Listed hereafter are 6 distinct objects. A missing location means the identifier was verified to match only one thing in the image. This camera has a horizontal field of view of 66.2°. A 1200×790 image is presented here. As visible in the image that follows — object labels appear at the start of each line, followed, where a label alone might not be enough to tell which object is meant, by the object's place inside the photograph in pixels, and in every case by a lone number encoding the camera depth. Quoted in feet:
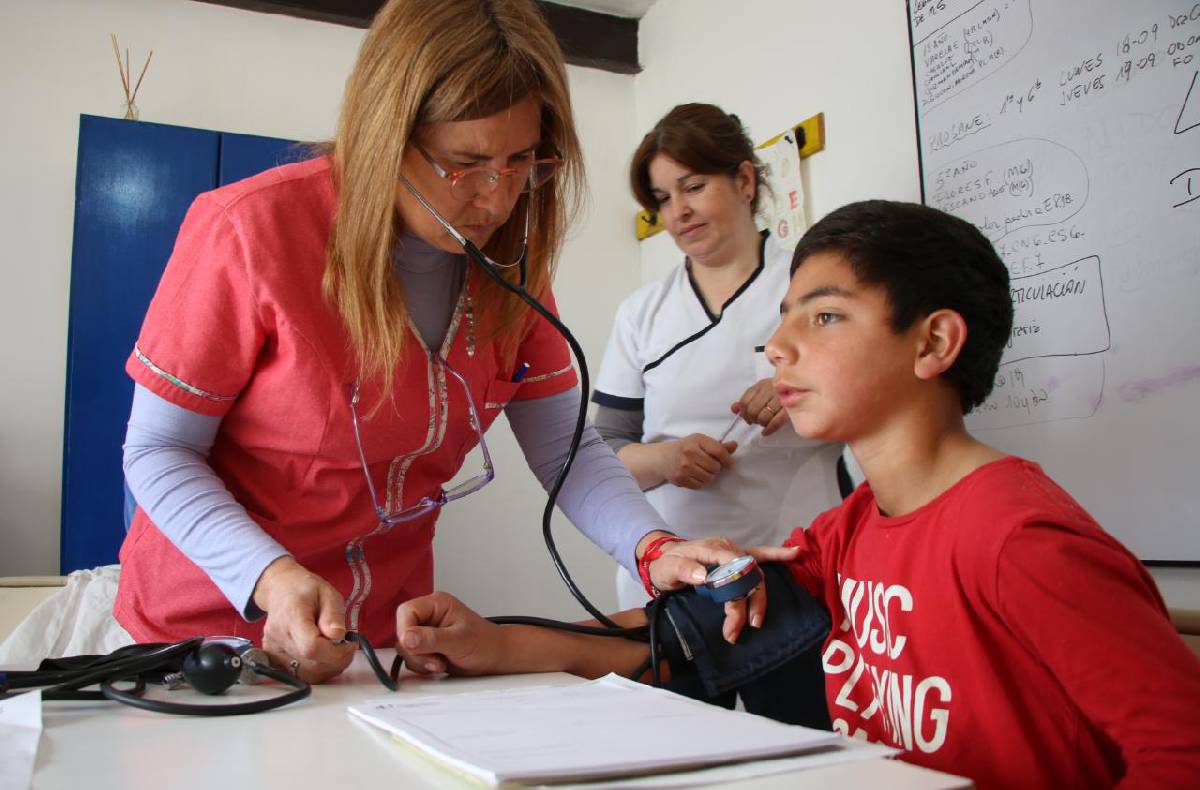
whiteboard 4.67
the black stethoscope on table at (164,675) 2.15
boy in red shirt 2.00
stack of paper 1.44
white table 1.50
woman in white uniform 5.18
